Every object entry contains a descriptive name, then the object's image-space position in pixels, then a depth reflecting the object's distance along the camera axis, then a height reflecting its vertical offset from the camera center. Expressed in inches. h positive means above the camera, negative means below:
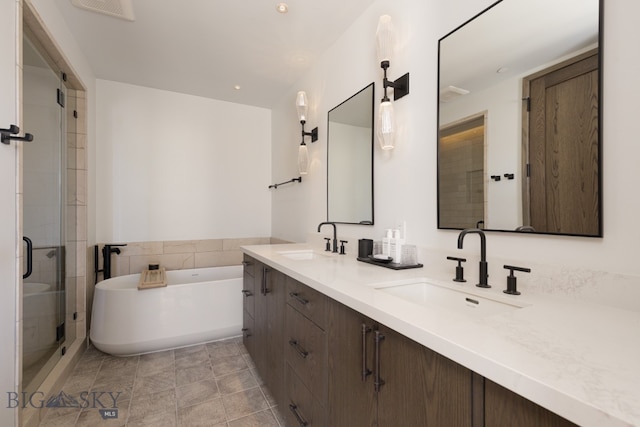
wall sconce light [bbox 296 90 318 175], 98.9 +28.6
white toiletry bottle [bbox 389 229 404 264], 58.4 -7.1
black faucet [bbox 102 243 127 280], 110.7 -19.0
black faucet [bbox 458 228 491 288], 42.5 -7.5
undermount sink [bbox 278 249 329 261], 81.6 -12.3
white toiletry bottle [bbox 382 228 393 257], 59.7 -6.5
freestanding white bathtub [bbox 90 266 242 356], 89.3 -34.5
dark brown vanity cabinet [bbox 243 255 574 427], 22.6 -18.7
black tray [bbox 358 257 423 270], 54.7 -10.4
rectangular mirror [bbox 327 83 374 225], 74.2 +15.5
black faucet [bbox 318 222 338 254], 83.4 -9.0
